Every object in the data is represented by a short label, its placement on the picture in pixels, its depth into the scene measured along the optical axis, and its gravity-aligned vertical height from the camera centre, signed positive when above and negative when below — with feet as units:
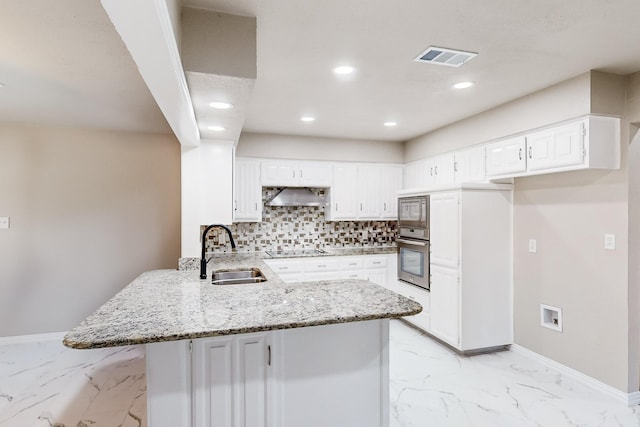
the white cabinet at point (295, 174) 14.69 +1.74
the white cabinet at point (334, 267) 13.96 -2.23
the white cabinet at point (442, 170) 13.25 +1.77
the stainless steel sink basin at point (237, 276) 9.73 -1.87
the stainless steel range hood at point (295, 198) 14.69 +0.68
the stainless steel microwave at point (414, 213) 12.72 +0.04
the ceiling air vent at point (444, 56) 7.28 +3.42
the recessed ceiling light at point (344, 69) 8.09 +3.43
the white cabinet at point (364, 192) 15.56 +1.03
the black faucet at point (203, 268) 8.70 -1.37
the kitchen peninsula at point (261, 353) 4.75 -2.10
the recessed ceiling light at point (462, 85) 9.07 +3.43
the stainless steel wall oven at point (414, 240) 12.73 -1.03
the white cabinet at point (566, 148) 8.37 +1.74
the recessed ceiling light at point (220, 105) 7.21 +2.30
